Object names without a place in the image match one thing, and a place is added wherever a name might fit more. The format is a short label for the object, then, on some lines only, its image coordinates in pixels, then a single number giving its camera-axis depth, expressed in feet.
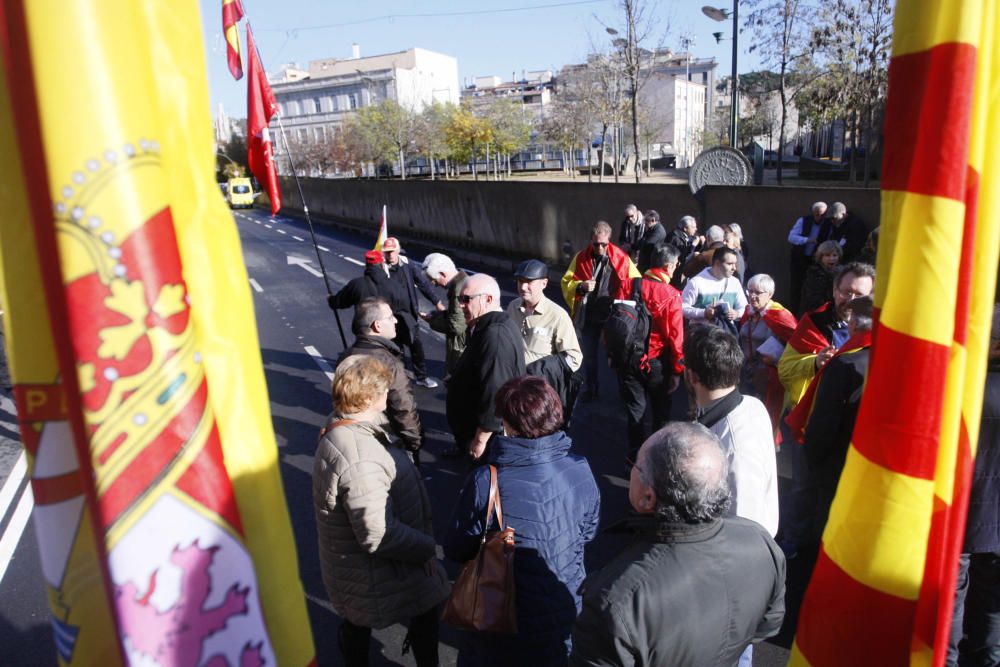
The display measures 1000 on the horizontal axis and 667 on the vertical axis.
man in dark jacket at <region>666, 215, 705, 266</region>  27.45
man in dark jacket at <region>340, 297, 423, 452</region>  13.94
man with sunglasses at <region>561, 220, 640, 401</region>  20.01
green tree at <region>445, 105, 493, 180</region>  132.36
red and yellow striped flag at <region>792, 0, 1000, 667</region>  3.51
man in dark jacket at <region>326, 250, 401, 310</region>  21.31
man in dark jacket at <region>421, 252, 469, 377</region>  18.60
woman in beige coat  8.32
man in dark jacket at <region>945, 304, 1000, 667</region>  8.54
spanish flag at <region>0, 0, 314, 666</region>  2.54
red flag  19.61
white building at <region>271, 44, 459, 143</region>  221.87
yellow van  123.34
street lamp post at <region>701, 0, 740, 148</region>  44.24
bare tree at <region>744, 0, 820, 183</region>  54.24
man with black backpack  16.49
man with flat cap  15.28
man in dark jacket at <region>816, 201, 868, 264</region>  25.94
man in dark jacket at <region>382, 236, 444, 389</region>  22.22
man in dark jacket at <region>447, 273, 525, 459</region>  12.88
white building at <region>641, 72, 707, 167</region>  174.29
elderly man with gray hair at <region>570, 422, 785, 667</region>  5.81
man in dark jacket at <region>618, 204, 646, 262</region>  32.22
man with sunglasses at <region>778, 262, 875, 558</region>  12.36
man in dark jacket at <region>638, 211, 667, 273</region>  30.55
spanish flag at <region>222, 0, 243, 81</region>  18.85
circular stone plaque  38.04
